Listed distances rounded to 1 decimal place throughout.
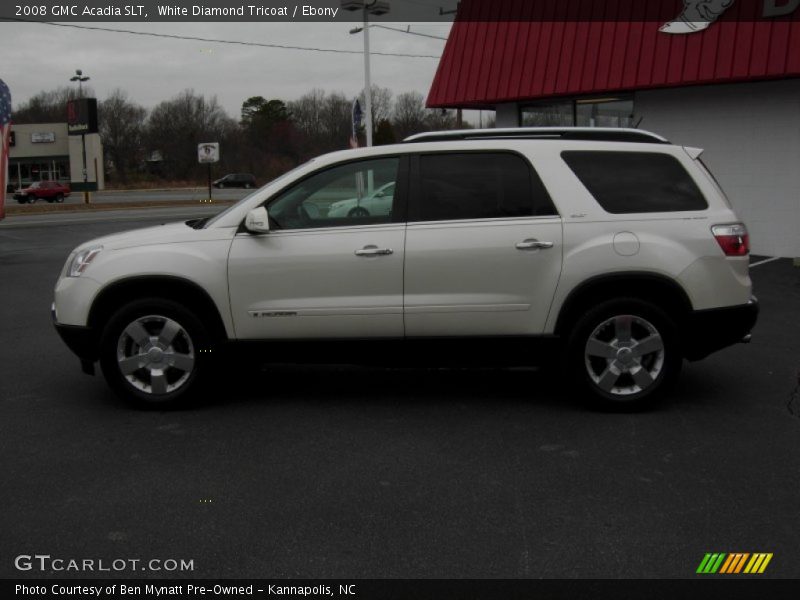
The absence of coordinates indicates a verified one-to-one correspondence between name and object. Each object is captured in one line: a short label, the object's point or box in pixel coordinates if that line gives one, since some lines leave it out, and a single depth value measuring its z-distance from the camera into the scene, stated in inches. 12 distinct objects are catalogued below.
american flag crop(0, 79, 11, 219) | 658.2
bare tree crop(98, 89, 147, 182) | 4015.8
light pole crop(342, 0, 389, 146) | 1024.2
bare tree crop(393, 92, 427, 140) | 2484.0
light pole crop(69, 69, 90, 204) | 2370.0
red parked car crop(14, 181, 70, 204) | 2263.8
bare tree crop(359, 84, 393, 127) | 2832.2
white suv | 239.0
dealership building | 573.9
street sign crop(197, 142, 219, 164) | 2050.9
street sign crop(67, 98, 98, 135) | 2554.1
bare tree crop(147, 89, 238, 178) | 3827.3
